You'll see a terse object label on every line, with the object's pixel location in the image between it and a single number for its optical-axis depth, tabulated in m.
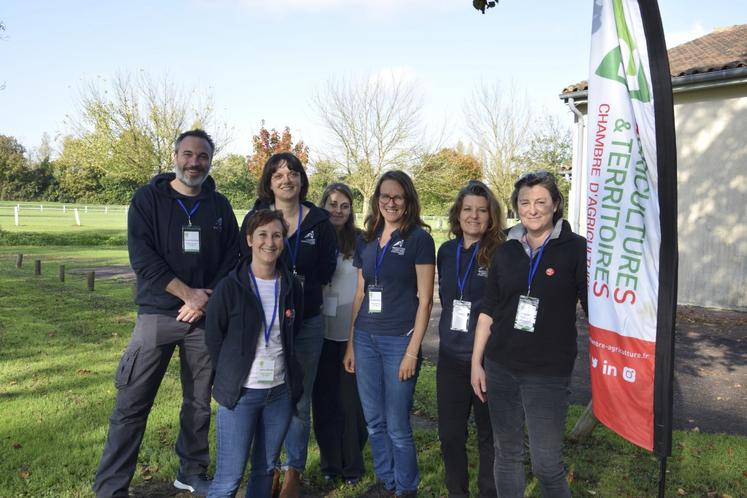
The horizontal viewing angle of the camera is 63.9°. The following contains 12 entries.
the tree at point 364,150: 31.52
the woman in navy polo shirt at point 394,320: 3.62
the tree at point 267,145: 34.71
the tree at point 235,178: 28.28
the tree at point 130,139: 24.20
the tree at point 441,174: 32.38
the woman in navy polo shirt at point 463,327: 3.40
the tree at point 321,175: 32.06
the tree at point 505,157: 31.56
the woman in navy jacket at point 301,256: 3.80
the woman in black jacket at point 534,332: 2.92
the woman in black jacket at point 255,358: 3.11
